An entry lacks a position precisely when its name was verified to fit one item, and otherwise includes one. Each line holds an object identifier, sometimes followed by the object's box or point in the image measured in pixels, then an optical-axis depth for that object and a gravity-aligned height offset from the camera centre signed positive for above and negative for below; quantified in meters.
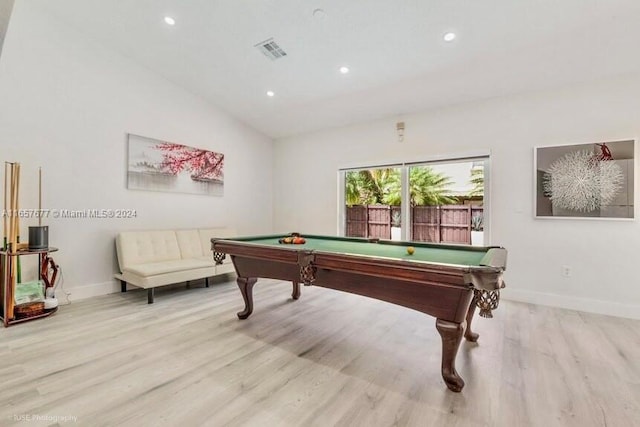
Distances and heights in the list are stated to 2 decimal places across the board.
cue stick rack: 2.73 -0.38
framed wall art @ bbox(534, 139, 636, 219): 3.06 +0.42
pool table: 1.58 -0.39
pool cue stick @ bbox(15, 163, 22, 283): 2.85 -0.16
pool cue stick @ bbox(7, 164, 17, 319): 2.72 -0.50
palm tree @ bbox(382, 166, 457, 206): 4.25 +0.45
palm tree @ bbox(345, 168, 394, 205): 4.79 +0.54
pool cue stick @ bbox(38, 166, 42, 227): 3.10 +0.21
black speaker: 2.91 -0.23
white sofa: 3.41 -0.61
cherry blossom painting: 3.98 +0.75
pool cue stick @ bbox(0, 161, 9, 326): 2.72 -0.30
